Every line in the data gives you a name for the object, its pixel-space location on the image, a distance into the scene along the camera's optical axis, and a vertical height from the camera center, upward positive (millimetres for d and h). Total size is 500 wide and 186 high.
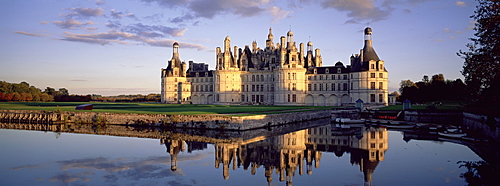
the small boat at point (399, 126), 30150 -2546
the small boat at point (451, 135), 22798 -2504
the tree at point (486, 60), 19312 +2124
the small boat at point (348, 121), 34288 -2337
